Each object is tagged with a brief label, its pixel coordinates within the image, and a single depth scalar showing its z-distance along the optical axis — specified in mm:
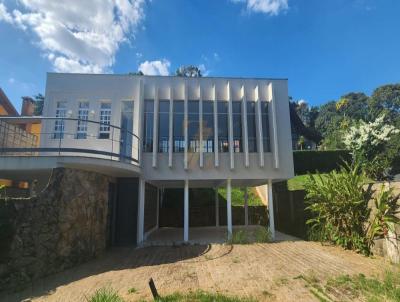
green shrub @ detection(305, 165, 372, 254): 8320
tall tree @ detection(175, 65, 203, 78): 42562
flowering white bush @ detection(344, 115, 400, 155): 17250
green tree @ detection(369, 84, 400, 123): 50250
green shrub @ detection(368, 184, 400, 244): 7250
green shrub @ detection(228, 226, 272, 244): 10508
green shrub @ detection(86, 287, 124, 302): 4207
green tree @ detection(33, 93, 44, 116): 40281
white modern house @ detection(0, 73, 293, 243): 10891
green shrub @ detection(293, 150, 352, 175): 24375
